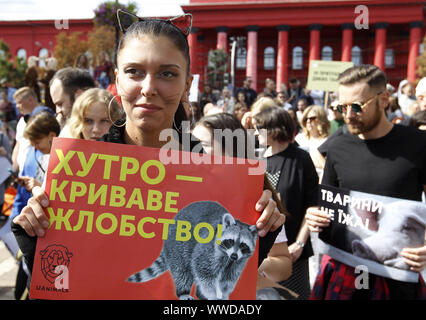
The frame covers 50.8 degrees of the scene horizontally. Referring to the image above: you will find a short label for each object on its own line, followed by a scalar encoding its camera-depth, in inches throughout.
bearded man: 106.0
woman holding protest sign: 59.4
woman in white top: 236.7
